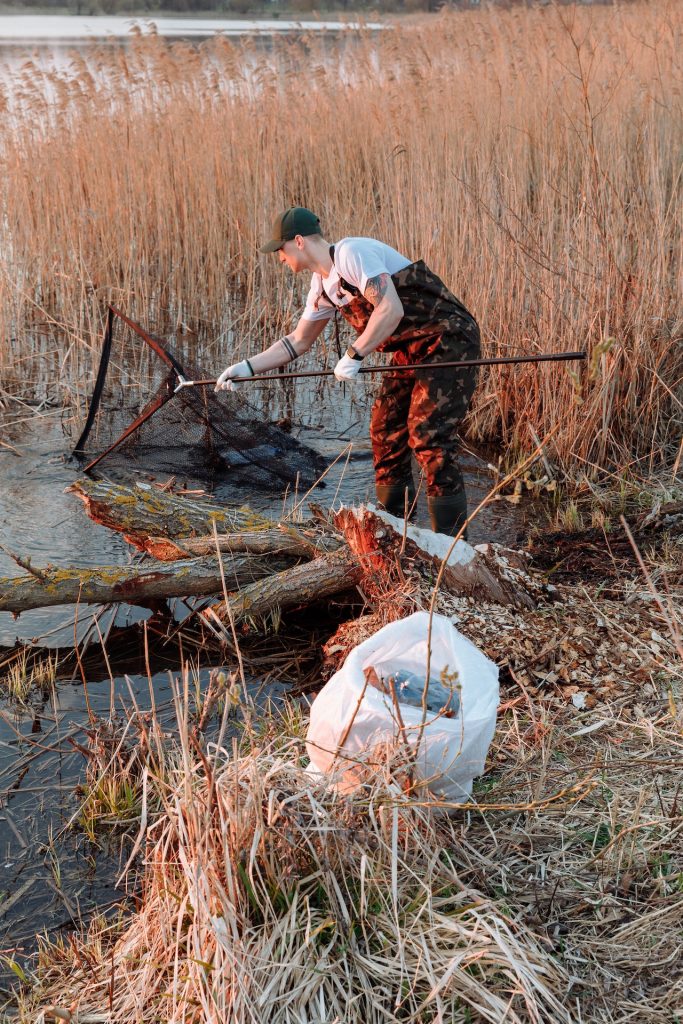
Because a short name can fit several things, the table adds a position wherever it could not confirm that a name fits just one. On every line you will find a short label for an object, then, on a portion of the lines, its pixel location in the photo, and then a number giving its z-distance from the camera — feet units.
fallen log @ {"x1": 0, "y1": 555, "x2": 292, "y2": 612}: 11.64
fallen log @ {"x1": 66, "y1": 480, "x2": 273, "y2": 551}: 12.59
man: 12.11
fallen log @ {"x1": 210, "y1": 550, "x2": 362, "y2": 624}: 11.84
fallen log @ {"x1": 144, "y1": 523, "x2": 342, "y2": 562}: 12.42
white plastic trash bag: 7.55
